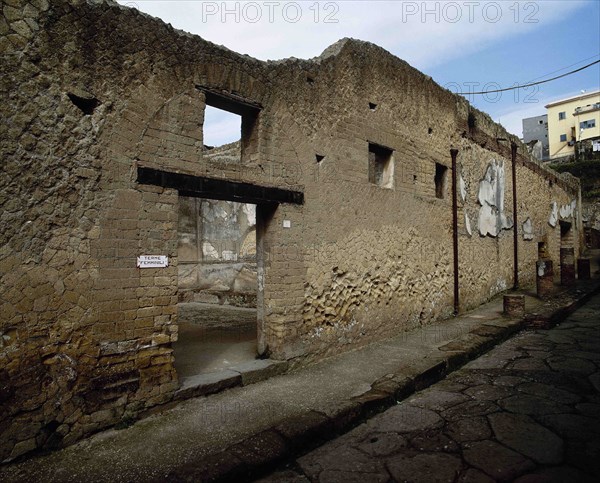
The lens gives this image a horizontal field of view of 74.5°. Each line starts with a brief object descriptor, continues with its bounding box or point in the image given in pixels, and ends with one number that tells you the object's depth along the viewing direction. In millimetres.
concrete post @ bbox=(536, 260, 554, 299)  8539
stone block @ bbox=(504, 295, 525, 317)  6638
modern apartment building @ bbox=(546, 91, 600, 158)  37406
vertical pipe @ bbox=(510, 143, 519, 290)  9516
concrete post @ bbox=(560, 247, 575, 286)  9625
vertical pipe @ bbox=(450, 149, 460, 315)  7082
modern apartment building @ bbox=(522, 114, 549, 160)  43812
